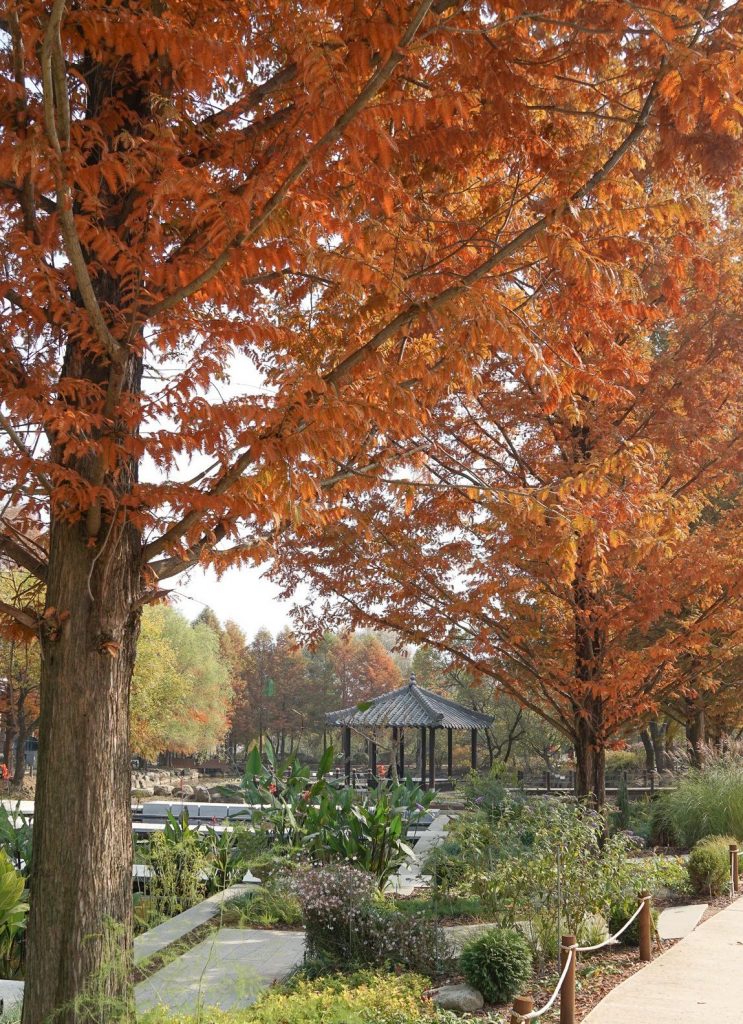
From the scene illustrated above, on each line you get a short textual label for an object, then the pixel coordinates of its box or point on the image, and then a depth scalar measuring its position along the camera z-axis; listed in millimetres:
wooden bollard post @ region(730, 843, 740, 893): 9391
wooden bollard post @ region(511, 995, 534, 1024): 3971
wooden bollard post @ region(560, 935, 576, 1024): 4797
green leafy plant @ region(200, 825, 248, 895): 8648
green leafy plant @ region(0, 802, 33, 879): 8812
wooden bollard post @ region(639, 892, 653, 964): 6680
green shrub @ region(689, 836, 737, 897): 9258
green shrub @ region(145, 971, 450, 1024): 4742
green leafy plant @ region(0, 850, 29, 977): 7008
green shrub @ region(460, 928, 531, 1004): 5574
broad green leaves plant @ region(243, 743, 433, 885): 9320
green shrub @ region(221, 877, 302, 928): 7793
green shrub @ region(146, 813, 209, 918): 8461
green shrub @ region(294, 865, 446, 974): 6289
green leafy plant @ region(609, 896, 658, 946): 7027
